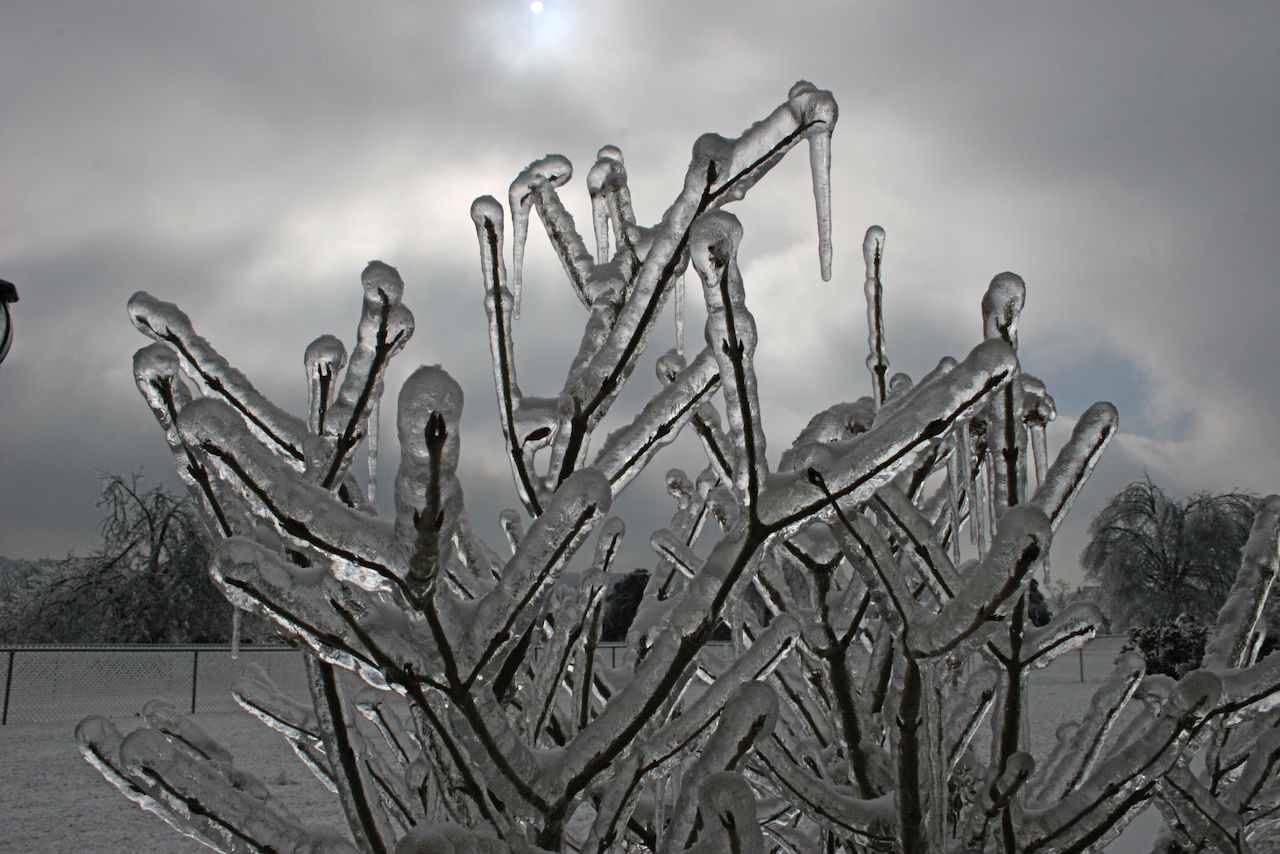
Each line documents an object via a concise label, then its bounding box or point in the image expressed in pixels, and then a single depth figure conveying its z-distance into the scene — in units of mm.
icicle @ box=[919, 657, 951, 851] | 1358
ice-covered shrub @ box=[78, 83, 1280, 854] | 911
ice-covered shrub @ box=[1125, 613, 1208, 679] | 14516
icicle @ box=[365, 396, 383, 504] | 1597
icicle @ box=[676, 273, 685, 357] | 1740
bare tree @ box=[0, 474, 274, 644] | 22188
